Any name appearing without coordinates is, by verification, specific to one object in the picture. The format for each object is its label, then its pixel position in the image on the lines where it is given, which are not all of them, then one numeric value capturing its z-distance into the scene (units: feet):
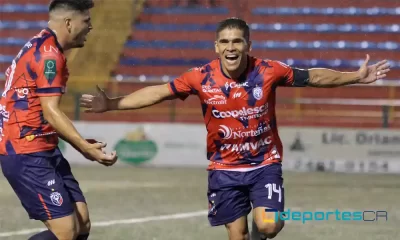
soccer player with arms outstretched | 46.91
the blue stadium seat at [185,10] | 169.68
